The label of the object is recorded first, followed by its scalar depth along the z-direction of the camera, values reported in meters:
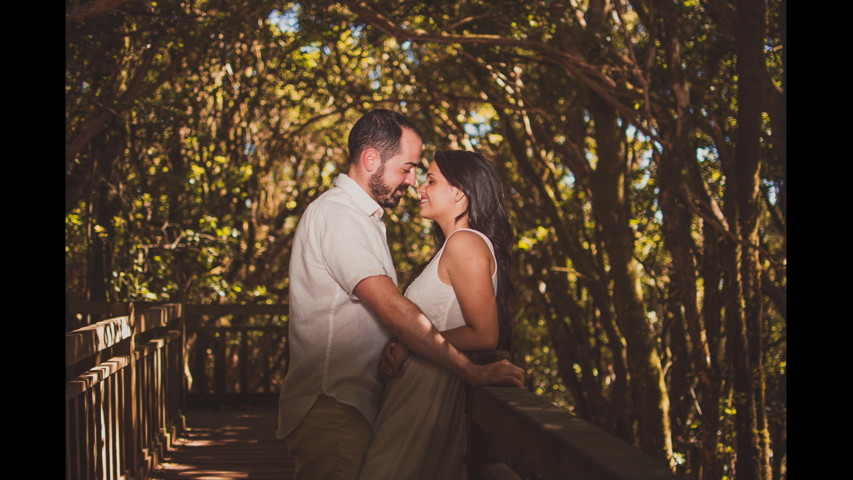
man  2.47
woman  2.52
